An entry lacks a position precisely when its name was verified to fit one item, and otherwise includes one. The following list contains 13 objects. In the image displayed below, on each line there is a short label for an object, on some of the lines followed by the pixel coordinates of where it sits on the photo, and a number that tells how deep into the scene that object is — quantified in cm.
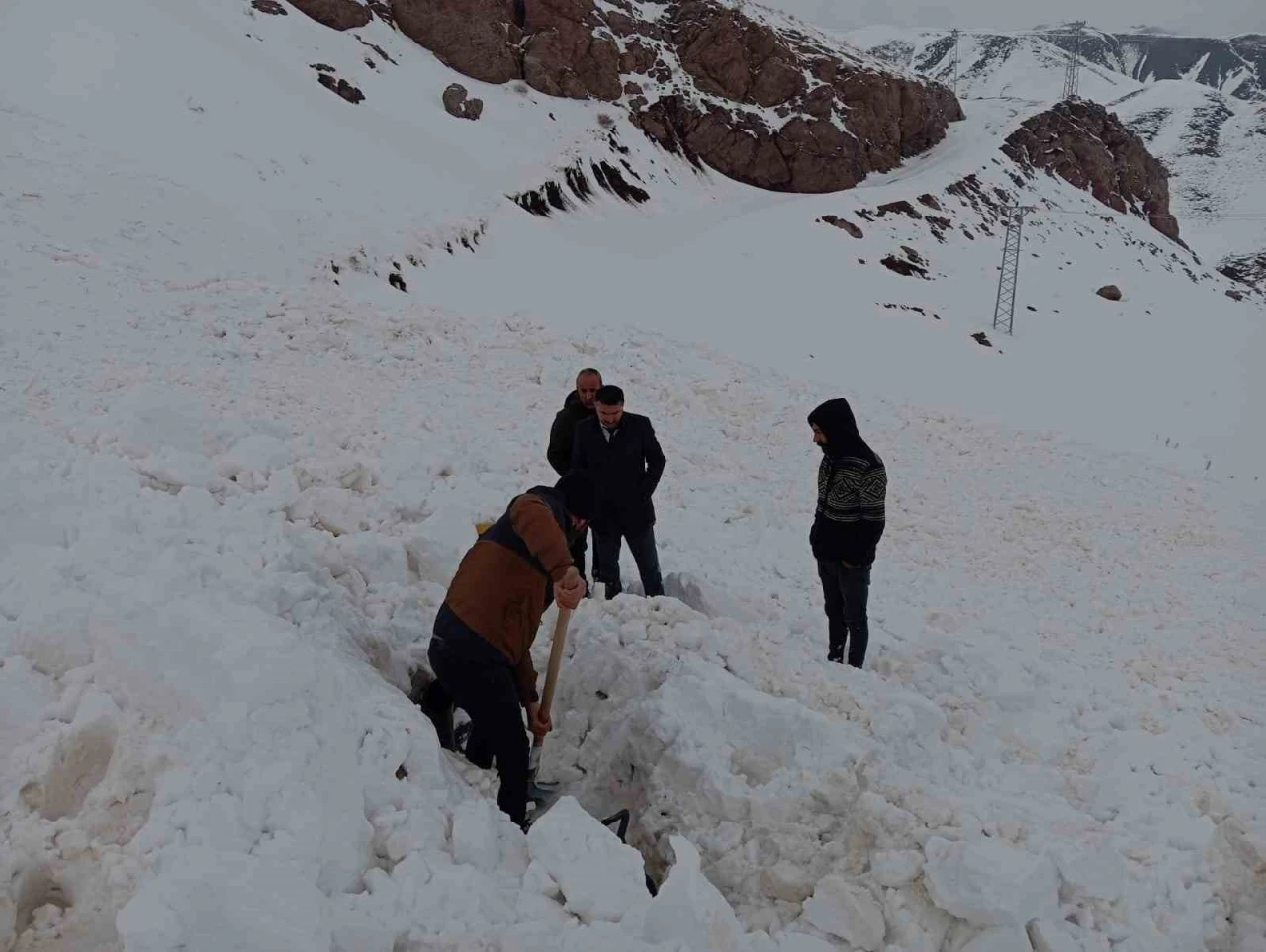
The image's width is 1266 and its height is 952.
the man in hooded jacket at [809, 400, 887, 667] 532
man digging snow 353
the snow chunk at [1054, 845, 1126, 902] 354
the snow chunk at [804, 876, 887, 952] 329
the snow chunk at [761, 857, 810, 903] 353
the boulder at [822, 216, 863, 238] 3116
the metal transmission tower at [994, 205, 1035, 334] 2694
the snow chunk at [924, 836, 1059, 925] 321
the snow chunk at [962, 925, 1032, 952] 317
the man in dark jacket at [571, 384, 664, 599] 564
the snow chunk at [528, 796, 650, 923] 287
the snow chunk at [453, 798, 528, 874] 295
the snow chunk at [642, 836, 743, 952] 282
